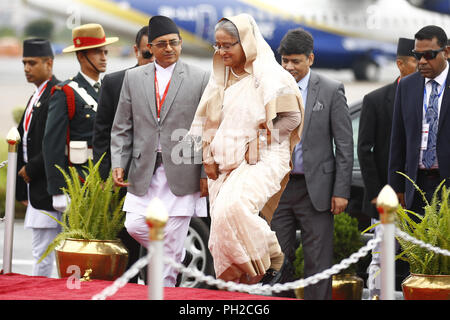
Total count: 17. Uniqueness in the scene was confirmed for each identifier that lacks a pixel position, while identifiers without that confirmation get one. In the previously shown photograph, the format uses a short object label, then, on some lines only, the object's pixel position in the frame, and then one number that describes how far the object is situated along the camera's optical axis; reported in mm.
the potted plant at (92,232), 12590
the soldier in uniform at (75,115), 14888
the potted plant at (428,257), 10694
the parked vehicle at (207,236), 16179
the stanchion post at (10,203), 12660
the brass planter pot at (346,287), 15065
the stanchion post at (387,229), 8535
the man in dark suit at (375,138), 15050
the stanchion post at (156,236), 8088
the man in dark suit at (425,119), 13153
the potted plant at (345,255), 15119
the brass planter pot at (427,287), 10632
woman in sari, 11796
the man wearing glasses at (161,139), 13385
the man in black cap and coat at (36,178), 15636
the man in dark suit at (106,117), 14379
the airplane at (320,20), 51164
